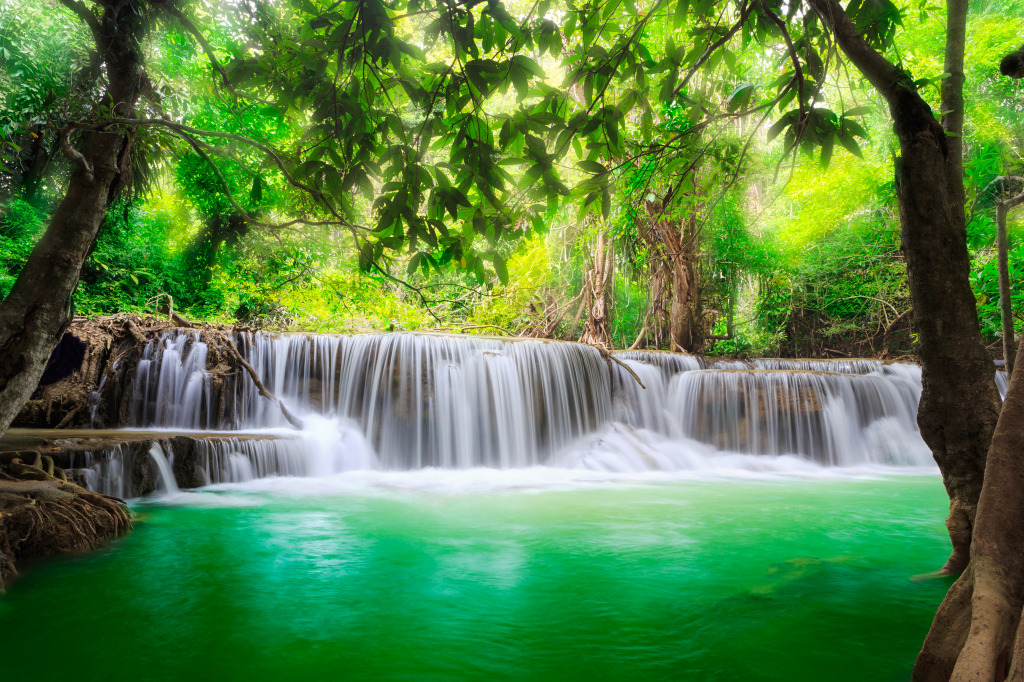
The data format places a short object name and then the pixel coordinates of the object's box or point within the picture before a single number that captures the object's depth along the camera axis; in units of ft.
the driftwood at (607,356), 39.43
